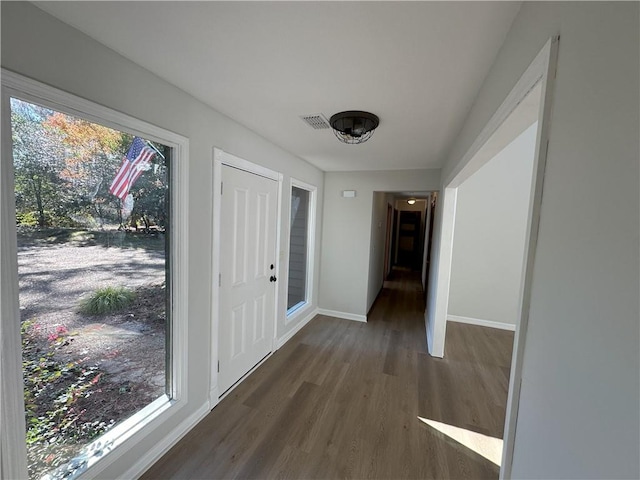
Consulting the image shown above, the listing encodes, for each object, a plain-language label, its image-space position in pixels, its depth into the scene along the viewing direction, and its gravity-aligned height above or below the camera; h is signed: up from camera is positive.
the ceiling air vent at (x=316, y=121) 2.05 +0.82
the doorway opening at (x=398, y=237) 4.64 -0.29
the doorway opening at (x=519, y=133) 0.75 +0.42
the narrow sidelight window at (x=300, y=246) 3.58 -0.36
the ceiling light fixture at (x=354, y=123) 1.91 +0.75
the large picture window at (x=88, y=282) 1.14 -0.37
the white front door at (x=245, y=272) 2.26 -0.51
